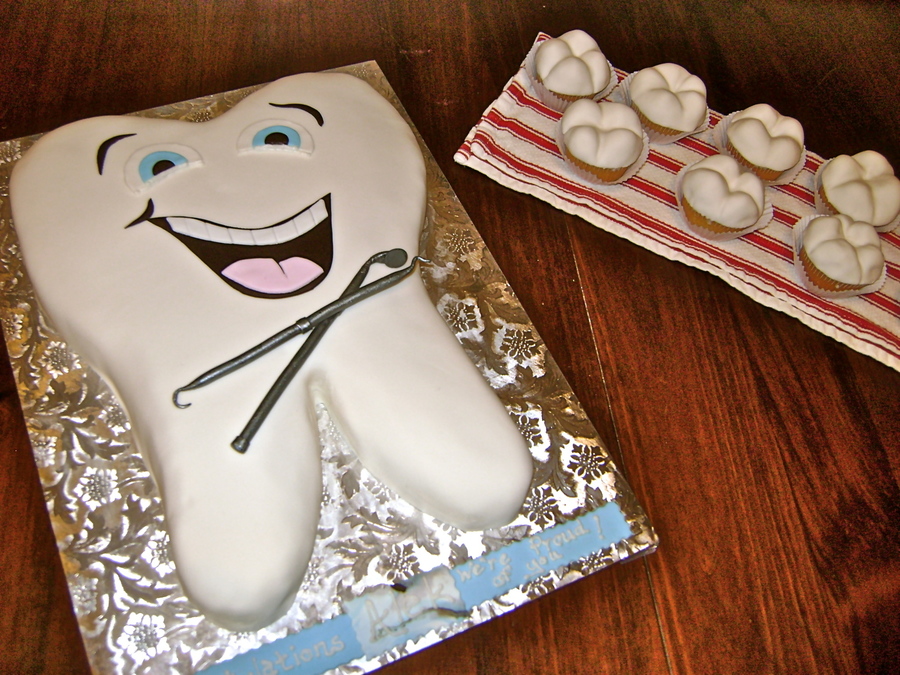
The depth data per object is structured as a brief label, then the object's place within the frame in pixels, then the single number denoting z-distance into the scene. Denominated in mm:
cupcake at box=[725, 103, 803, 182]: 904
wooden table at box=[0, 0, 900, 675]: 674
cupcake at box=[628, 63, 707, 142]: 914
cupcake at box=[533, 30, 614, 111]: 923
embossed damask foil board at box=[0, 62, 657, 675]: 607
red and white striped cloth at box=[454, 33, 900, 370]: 852
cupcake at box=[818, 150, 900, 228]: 878
